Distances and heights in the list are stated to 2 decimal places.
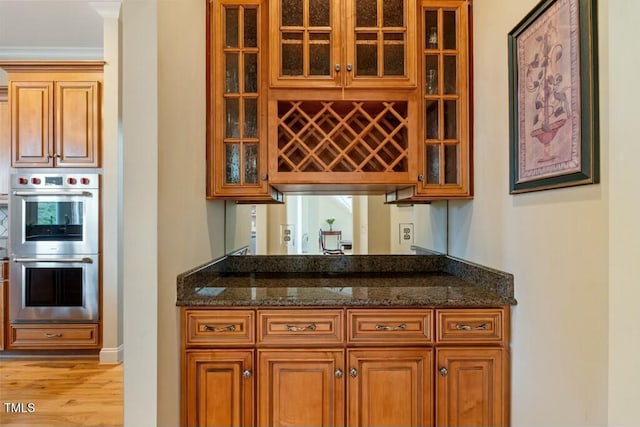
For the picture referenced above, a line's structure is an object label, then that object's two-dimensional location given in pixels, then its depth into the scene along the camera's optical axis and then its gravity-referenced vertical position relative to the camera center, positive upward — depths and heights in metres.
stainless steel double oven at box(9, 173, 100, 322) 3.05 -0.21
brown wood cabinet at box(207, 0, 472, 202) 1.92 +0.69
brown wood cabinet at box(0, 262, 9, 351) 3.13 -0.68
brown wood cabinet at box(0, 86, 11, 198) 3.28 +0.70
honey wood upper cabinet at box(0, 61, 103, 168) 3.10 +0.94
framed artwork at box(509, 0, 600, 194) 1.10 +0.43
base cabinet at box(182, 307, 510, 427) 1.62 -0.71
